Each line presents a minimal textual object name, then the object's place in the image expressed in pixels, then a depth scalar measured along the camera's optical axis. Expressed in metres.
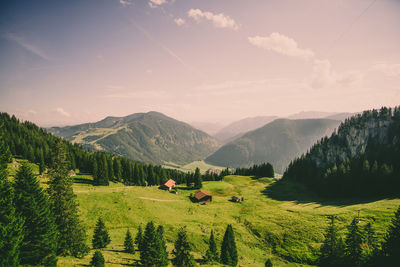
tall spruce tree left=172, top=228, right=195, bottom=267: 28.77
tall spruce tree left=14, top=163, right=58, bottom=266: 18.77
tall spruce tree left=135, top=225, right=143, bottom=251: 38.27
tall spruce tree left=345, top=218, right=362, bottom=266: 29.11
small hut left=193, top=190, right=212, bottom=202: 78.12
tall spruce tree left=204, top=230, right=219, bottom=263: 37.12
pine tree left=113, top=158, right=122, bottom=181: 98.92
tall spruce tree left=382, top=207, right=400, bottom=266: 23.11
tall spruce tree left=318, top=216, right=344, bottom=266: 31.03
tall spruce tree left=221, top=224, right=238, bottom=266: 37.91
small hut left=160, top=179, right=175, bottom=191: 90.34
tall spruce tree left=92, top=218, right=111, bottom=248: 34.76
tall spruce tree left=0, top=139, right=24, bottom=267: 14.67
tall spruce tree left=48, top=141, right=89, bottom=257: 25.23
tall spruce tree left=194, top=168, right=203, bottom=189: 99.31
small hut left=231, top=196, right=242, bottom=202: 82.06
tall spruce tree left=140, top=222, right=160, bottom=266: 28.41
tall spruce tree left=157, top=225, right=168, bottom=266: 28.58
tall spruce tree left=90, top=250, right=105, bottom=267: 23.44
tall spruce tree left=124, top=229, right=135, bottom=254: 35.93
